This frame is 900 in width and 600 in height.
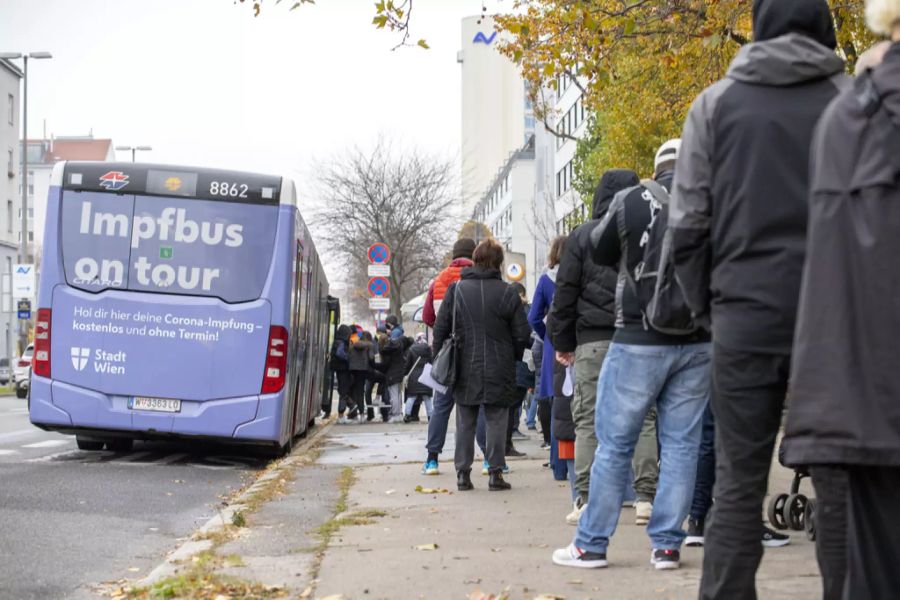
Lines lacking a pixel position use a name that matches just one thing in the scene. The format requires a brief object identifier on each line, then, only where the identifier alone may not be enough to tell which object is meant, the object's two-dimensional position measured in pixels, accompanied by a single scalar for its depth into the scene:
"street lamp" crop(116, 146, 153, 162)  55.62
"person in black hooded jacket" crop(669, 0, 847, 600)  4.21
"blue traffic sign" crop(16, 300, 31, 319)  46.38
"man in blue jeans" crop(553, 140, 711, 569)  6.13
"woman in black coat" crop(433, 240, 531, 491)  10.54
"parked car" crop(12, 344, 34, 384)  41.71
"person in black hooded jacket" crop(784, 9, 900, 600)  3.18
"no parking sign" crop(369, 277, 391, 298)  27.73
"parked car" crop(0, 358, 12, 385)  55.70
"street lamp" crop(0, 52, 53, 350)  43.68
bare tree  57.00
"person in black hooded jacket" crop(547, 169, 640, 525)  7.79
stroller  7.70
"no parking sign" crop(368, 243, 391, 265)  26.72
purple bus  13.92
